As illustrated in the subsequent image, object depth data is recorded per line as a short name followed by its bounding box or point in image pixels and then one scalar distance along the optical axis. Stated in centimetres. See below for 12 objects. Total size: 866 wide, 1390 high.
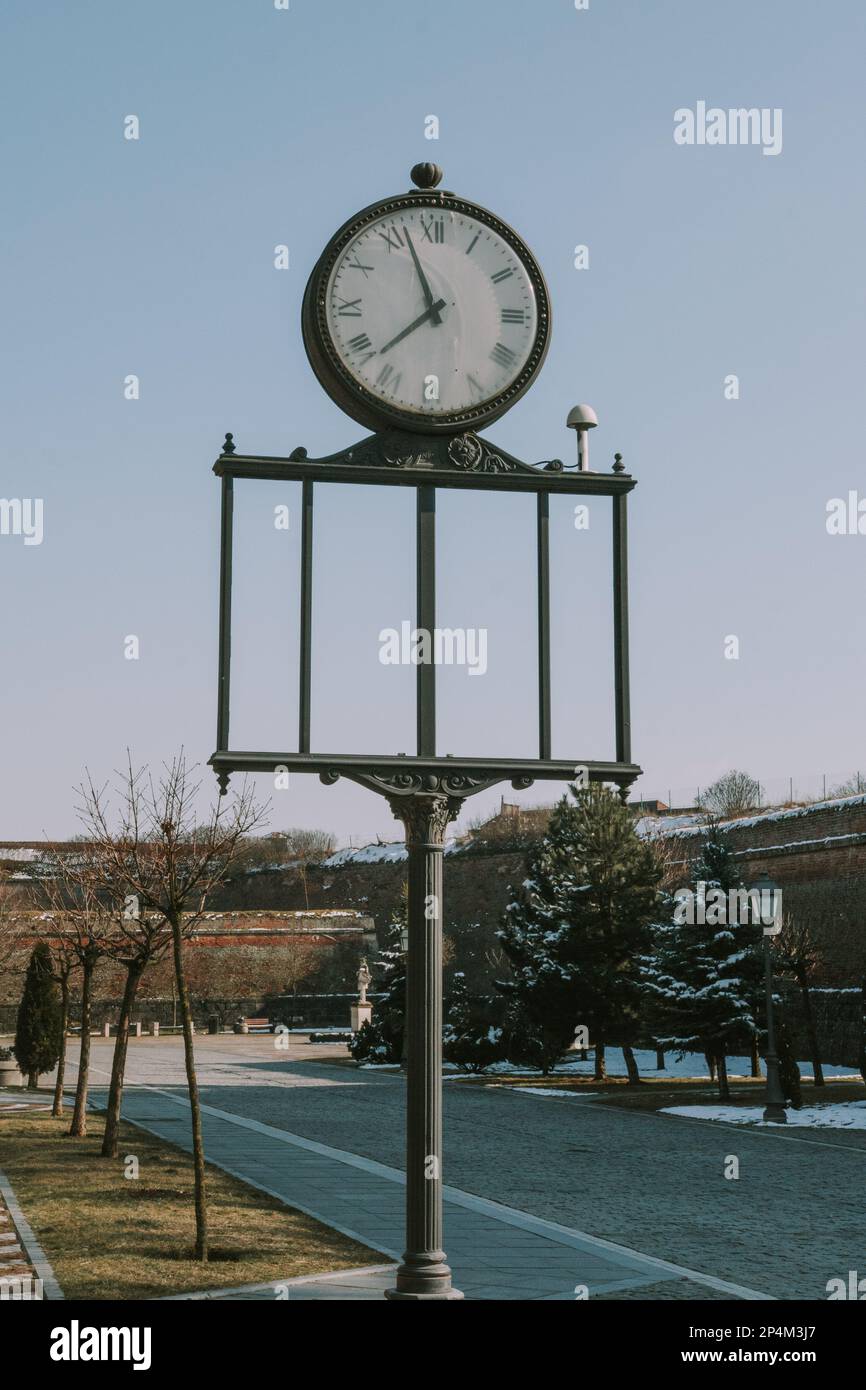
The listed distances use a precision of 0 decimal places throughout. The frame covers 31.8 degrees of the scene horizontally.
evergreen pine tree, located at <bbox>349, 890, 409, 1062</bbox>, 4316
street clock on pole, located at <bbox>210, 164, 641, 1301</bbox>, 866
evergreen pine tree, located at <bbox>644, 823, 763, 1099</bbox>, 3150
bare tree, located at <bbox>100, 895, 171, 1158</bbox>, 1866
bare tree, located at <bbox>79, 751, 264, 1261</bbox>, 1248
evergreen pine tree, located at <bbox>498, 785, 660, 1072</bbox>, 3644
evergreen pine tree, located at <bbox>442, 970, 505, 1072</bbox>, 3903
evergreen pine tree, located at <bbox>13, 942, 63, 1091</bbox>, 3041
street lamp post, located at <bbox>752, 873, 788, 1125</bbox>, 2633
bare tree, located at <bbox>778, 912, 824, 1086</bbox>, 3269
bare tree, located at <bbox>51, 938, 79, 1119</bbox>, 2459
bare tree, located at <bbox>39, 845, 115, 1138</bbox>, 2102
